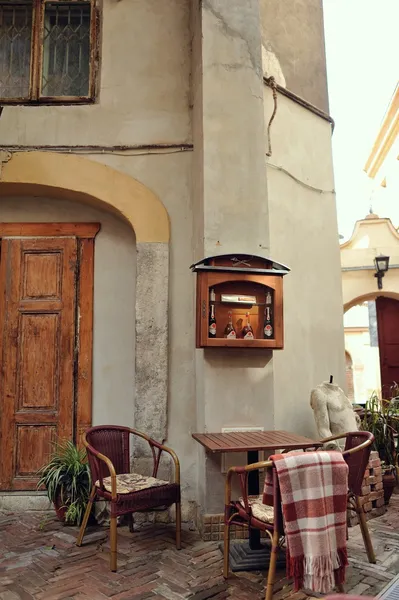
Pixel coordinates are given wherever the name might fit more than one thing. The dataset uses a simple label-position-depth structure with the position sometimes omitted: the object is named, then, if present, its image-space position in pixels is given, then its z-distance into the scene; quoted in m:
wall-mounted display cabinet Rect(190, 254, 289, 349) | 4.04
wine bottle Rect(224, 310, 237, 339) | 4.08
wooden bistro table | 3.31
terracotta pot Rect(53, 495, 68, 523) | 4.29
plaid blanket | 2.63
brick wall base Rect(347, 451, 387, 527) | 4.59
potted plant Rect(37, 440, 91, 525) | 4.24
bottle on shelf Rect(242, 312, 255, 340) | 4.09
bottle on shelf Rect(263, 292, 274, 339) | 4.16
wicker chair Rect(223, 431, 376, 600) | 2.74
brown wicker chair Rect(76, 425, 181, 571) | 3.42
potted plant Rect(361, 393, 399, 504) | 5.35
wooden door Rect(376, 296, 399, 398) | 9.77
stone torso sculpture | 4.40
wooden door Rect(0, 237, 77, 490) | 4.89
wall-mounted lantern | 9.19
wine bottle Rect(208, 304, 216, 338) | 4.04
